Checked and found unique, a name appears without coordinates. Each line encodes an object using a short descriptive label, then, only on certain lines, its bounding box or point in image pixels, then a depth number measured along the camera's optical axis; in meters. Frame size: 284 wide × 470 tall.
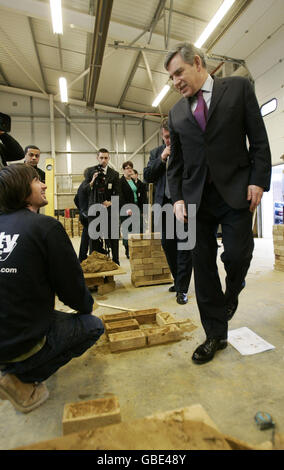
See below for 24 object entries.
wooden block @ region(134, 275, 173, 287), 3.86
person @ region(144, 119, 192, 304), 3.10
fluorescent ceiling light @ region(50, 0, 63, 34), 6.19
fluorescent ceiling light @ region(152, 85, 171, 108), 10.54
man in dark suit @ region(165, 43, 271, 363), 1.74
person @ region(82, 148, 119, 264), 4.55
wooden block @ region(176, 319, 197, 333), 2.36
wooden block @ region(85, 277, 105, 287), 3.66
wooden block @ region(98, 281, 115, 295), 3.63
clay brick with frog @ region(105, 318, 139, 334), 2.26
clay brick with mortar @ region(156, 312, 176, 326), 2.36
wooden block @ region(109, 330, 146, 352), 2.03
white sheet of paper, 1.96
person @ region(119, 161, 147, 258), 5.39
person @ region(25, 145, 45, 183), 3.70
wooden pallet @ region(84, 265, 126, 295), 3.59
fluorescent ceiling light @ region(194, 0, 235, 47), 5.82
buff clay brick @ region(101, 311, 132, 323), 2.44
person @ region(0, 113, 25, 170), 2.96
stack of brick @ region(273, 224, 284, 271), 4.42
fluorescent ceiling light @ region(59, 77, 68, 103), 10.49
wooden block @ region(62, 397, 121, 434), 1.15
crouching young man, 1.38
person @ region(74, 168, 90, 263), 4.68
